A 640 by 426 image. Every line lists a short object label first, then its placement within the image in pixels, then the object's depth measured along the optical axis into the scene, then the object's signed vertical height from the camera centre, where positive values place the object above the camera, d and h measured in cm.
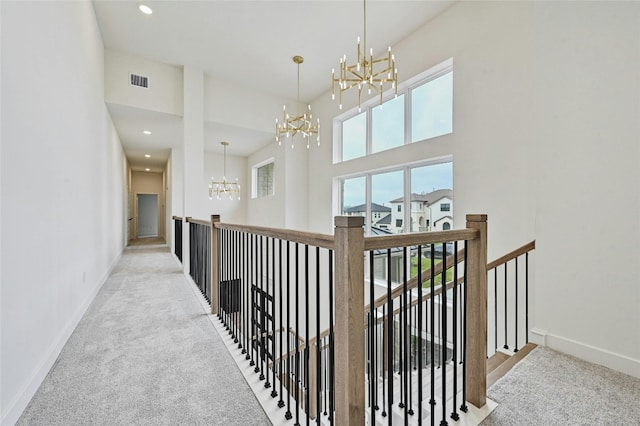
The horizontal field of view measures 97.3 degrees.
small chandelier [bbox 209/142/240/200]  797 +77
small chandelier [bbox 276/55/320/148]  455 +141
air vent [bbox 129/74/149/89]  489 +232
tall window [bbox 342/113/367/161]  543 +153
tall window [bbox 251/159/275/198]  820 +104
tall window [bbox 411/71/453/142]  390 +152
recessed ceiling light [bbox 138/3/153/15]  380 +278
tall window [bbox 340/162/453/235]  400 +26
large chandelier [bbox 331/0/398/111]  303 +153
